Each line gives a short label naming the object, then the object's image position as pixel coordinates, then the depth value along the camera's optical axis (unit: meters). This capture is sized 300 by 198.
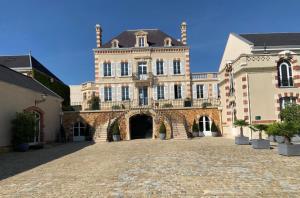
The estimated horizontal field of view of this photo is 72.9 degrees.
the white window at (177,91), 19.95
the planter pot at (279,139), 9.70
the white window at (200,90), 20.41
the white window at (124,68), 19.99
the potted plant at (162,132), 14.58
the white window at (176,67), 20.06
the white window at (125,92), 19.86
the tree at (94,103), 17.59
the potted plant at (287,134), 6.97
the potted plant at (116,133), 14.92
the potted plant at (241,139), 10.29
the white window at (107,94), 19.79
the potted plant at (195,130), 16.00
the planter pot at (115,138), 14.92
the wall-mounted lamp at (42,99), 12.75
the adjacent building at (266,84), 11.79
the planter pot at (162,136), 14.57
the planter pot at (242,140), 10.28
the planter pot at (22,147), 10.37
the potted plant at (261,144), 8.71
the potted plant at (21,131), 10.33
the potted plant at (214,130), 16.10
